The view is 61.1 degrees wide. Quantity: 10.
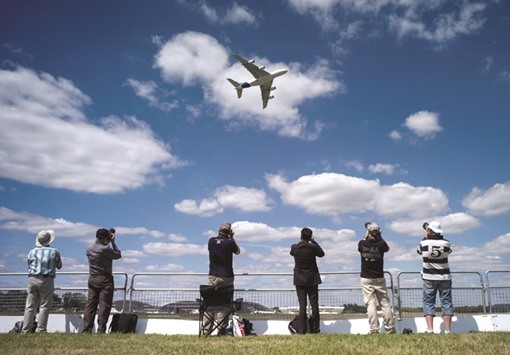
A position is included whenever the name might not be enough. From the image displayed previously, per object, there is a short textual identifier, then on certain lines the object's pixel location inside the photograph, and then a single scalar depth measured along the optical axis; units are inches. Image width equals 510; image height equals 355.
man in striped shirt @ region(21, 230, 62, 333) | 354.0
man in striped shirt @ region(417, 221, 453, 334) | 338.6
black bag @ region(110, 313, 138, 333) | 370.6
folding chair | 335.0
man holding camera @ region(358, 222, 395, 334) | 352.2
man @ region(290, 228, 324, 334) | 350.9
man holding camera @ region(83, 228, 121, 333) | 365.4
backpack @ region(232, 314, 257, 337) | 335.3
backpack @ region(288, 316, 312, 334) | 353.7
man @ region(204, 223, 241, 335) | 346.3
